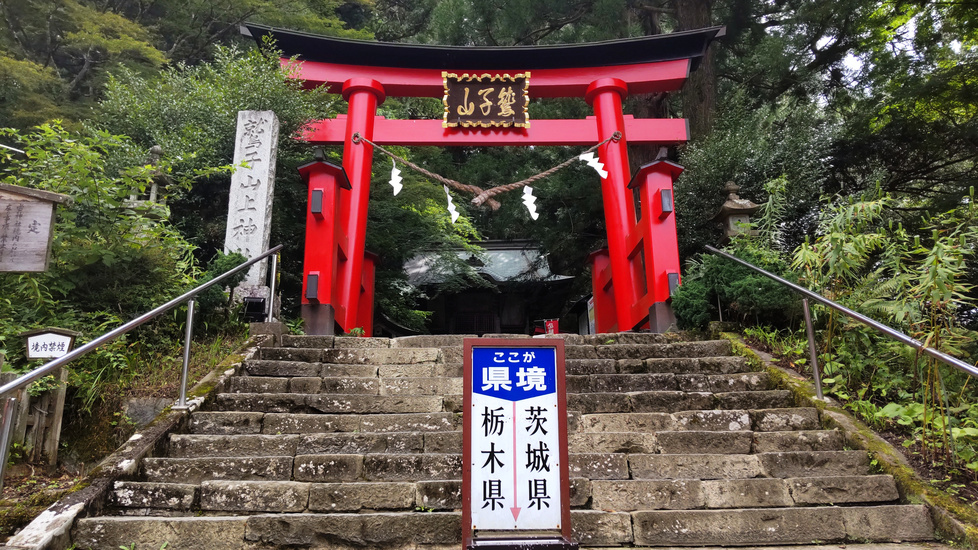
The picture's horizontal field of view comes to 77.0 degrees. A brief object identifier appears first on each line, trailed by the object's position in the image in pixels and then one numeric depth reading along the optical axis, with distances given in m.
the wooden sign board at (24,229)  3.95
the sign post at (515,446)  2.43
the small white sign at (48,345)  3.84
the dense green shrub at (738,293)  5.68
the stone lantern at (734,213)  7.20
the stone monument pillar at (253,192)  7.05
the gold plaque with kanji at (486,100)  8.98
